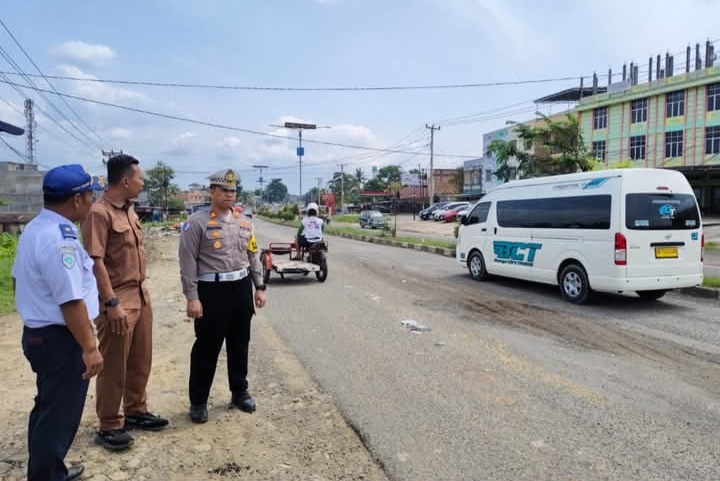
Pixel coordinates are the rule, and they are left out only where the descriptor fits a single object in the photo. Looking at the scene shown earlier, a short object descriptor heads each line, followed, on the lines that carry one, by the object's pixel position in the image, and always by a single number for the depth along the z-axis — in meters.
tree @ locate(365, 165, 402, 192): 97.75
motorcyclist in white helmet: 11.39
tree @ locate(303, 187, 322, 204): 117.97
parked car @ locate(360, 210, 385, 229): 40.06
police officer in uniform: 3.91
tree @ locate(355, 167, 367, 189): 110.88
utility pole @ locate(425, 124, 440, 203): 52.46
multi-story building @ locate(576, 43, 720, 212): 33.88
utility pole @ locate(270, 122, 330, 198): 49.34
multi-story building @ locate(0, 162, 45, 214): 41.19
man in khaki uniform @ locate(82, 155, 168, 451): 3.25
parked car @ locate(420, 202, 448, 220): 47.53
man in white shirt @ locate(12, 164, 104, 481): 2.61
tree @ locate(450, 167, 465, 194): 70.81
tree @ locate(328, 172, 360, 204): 104.81
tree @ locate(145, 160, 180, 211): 77.06
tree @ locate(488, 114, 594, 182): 21.22
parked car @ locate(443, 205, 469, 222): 42.44
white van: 7.89
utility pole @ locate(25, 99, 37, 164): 47.03
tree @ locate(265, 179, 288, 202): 170.00
